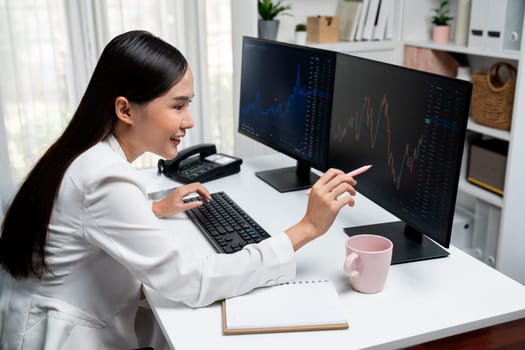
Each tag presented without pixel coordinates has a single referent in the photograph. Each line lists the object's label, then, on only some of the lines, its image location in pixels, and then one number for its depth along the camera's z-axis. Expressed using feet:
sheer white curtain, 7.54
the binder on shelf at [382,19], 9.20
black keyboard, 4.44
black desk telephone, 6.11
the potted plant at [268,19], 8.62
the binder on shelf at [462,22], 8.81
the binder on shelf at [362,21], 9.09
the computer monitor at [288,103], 5.18
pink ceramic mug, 3.70
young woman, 3.60
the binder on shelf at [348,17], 9.13
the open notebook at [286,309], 3.42
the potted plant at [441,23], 9.50
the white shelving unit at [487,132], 7.57
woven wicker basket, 7.77
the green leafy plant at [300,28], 9.12
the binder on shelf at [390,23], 9.36
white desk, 3.34
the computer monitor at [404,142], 3.71
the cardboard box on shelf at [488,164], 8.25
